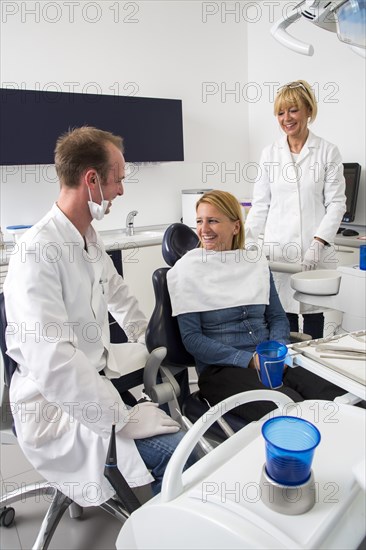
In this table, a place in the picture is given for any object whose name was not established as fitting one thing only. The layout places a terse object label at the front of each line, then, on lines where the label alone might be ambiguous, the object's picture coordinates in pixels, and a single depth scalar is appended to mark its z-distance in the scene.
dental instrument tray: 0.99
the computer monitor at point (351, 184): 3.10
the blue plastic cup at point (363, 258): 1.44
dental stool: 1.32
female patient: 1.52
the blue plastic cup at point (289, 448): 0.63
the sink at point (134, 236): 3.21
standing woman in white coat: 2.18
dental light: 1.07
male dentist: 1.17
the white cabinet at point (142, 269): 3.22
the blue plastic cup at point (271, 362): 1.14
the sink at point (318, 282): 1.54
